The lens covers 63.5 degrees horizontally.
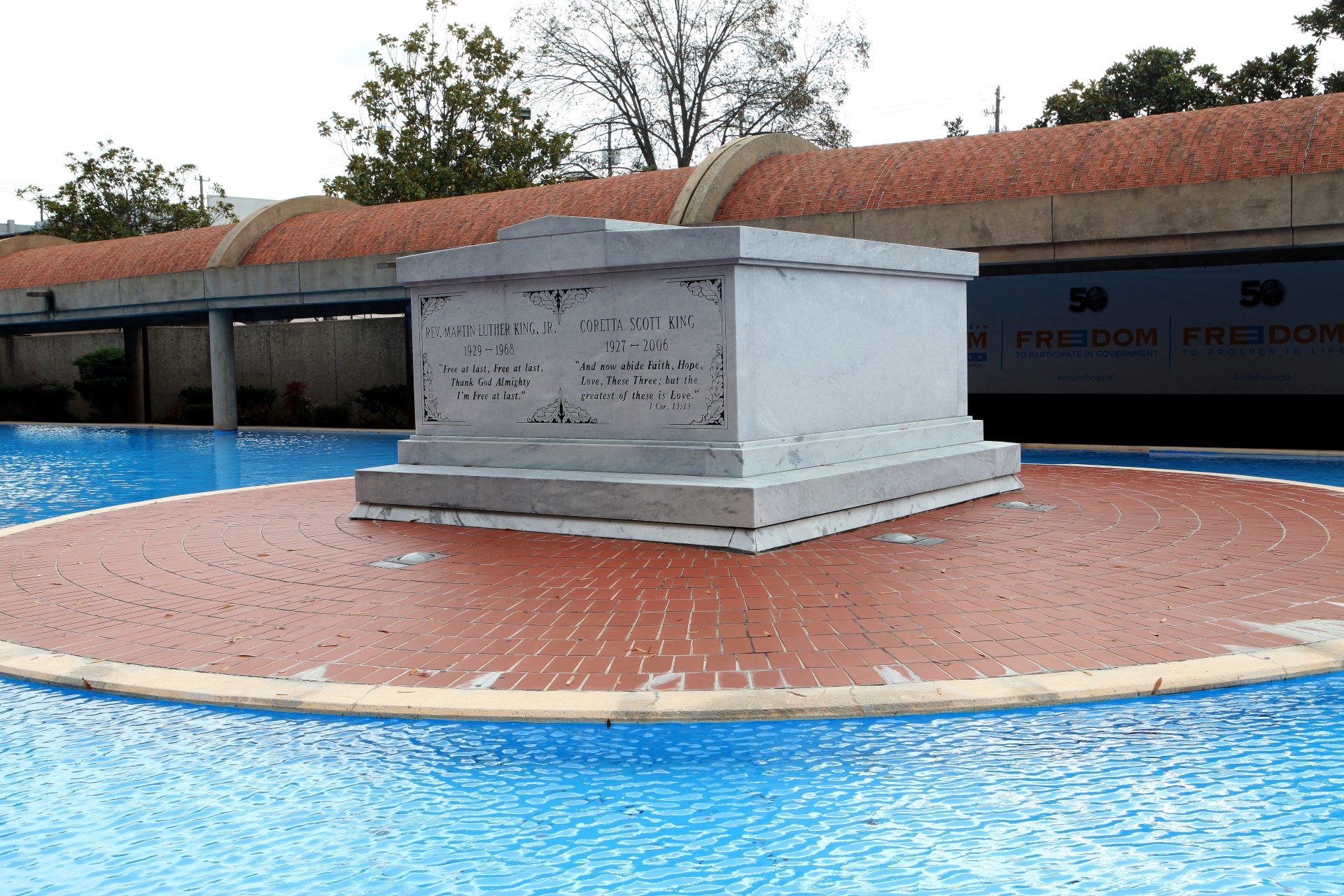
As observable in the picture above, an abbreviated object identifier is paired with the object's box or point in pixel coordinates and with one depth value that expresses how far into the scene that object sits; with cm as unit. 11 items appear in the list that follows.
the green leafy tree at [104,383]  3203
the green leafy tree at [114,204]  4612
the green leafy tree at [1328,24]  3238
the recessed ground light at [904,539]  848
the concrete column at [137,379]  3216
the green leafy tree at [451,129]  3803
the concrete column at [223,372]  2567
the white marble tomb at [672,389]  856
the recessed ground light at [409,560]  790
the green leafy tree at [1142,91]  3819
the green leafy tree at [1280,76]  3497
